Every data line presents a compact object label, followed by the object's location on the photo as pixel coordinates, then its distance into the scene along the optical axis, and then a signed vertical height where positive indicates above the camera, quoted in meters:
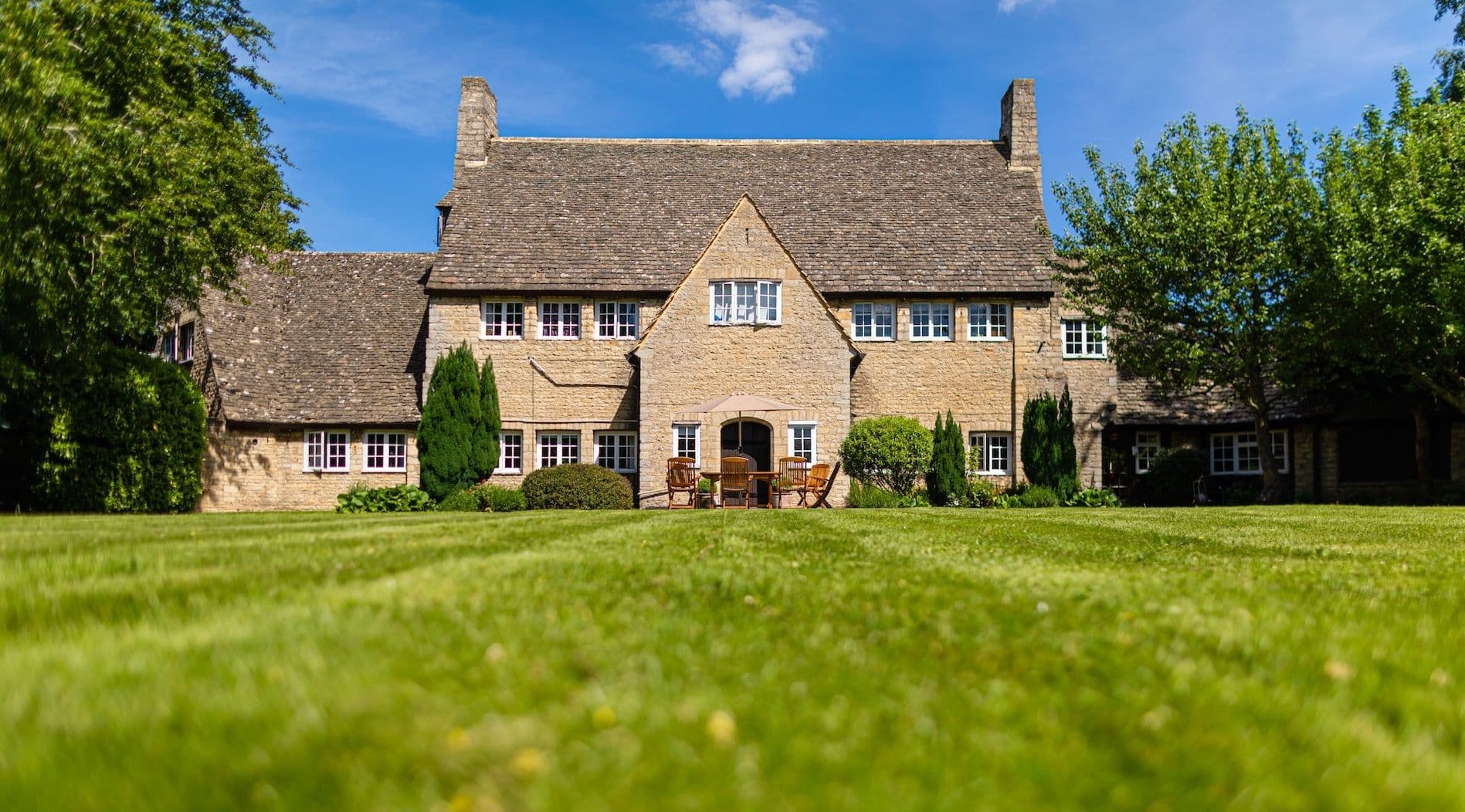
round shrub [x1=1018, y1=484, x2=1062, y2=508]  25.58 -1.64
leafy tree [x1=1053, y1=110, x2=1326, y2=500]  24.94 +4.78
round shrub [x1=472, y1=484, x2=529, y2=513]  24.72 -1.50
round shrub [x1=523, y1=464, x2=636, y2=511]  23.86 -1.22
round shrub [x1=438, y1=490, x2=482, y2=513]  24.67 -1.55
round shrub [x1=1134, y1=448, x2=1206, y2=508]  27.66 -1.21
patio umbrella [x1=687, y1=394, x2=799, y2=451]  24.41 +0.87
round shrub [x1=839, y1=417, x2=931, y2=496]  26.06 -0.42
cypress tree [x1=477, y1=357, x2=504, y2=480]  26.92 +0.79
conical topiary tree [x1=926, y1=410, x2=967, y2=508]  26.66 -0.87
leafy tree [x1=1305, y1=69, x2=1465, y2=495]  22.31 +4.23
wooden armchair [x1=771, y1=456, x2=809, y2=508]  23.64 -1.01
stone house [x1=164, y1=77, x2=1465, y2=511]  26.61 +3.22
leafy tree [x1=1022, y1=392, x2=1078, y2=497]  27.27 -0.39
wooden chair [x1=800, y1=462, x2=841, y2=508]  23.70 -1.13
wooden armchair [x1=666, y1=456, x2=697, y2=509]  23.70 -0.94
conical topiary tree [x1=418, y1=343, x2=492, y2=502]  26.03 +0.32
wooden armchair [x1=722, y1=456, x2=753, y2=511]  22.70 -0.90
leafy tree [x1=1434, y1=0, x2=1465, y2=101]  29.34 +11.44
